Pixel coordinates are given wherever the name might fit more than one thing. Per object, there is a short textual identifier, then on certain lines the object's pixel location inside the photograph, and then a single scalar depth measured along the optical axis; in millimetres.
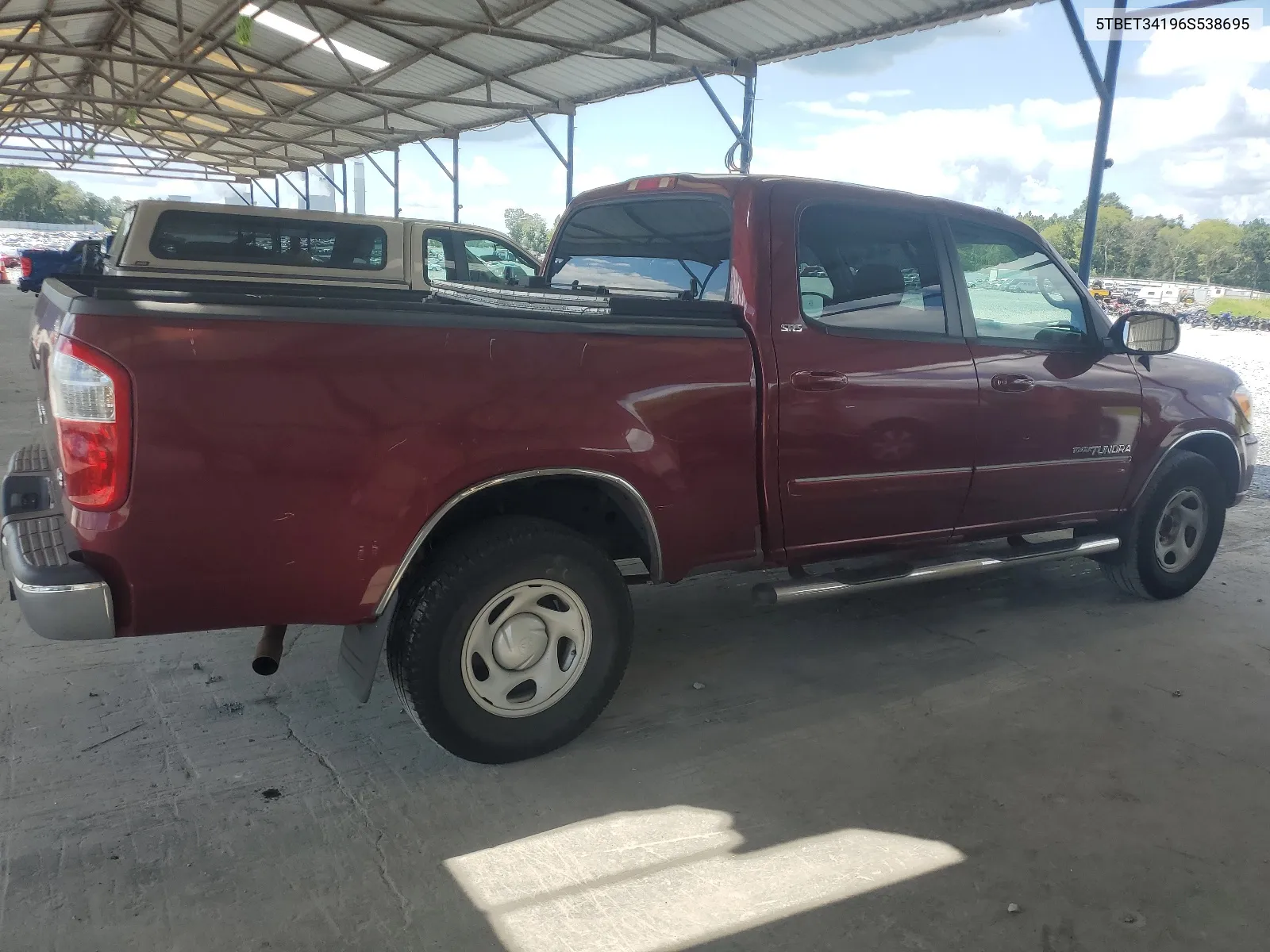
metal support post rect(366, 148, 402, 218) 24219
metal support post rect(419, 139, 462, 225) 21328
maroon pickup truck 2262
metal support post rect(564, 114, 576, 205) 16156
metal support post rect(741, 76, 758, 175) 11820
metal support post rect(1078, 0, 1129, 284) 7672
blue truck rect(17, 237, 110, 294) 18828
